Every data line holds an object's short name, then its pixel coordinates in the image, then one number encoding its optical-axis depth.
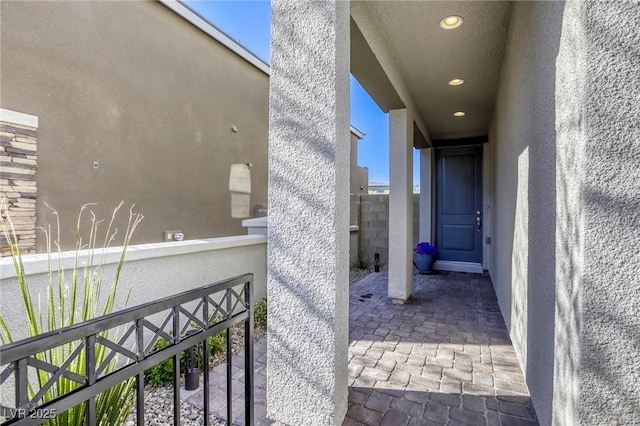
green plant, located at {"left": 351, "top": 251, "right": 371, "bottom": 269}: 7.00
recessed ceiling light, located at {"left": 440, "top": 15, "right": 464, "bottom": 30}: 2.82
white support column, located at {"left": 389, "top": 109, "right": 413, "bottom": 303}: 4.32
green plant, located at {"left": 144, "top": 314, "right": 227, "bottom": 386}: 2.38
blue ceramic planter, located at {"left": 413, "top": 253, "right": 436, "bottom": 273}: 6.11
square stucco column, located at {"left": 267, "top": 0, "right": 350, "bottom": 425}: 1.79
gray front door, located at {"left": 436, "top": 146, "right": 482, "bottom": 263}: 6.43
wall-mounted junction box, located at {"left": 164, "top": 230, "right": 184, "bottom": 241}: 5.75
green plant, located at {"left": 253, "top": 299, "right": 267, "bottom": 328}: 3.56
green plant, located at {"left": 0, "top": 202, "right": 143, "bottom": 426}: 1.30
